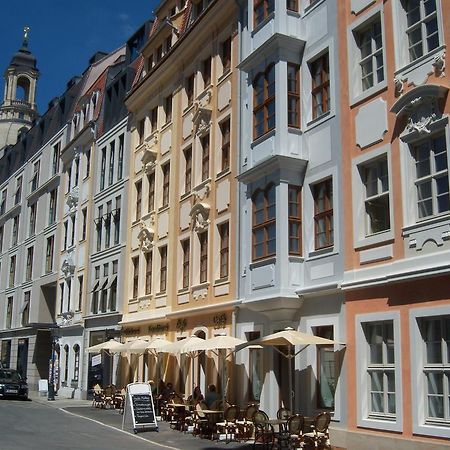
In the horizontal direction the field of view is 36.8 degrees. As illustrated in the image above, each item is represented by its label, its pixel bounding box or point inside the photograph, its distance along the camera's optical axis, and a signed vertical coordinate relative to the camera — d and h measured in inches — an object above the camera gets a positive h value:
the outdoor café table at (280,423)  605.0 -41.0
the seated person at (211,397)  800.9 -24.6
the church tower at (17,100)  2701.8 +1099.1
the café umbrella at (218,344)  767.1 +36.3
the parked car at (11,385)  1362.0 -19.6
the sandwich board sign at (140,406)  786.2 -35.2
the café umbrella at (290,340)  610.2 +32.5
